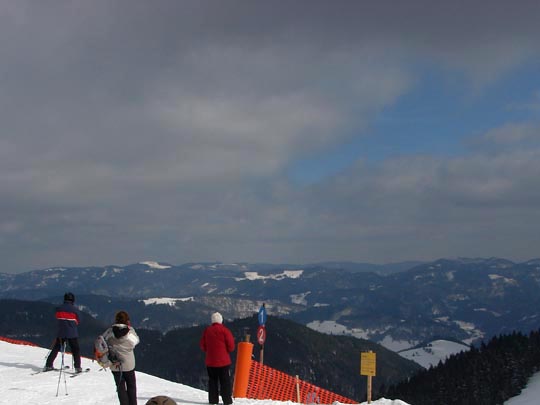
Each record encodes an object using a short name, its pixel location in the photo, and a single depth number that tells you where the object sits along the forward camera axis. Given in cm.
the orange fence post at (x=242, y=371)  1642
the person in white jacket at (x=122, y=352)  1209
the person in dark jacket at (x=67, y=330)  1741
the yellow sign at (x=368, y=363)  1549
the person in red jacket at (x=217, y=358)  1373
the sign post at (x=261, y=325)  1739
